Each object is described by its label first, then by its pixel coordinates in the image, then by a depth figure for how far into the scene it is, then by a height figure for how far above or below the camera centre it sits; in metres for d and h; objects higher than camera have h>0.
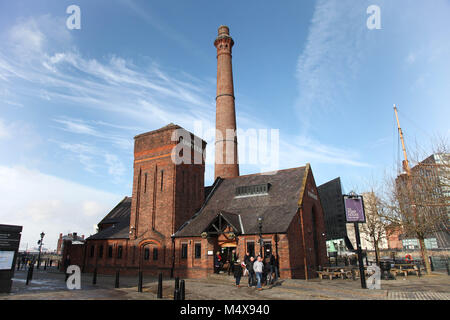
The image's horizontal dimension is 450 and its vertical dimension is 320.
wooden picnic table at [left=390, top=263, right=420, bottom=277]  22.22 -2.32
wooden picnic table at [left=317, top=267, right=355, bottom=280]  21.20 -2.30
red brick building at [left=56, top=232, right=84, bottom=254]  32.44 +0.86
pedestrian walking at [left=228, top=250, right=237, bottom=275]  22.43 -1.43
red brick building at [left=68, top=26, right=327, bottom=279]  22.83 +2.13
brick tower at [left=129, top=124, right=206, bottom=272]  26.75 +4.95
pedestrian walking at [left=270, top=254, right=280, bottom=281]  18.87 -1.55
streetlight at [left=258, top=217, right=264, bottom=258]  18.72 +1.05
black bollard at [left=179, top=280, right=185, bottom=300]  11.55 -1.85
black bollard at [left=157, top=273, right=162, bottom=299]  13.61 -2.07
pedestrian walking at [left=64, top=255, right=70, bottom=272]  31.84 -1.78
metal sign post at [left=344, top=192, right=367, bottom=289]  17.01 +1.83
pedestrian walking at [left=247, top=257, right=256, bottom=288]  16.94 -1.76
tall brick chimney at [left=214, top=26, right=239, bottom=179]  37.22 +15.67
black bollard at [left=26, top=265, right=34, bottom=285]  19.33 -1.77
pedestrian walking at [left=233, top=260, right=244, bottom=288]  17.03 -1.70
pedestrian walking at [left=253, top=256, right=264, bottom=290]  15.64 -1.41
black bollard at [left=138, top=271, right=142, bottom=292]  15.70 -2.17
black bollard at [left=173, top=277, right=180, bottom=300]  11.78 -1.94
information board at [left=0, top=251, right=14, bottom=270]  14.74 -0.67
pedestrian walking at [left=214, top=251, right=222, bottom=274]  23.12 -1.50
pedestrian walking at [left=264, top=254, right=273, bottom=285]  17.55 -1.64
